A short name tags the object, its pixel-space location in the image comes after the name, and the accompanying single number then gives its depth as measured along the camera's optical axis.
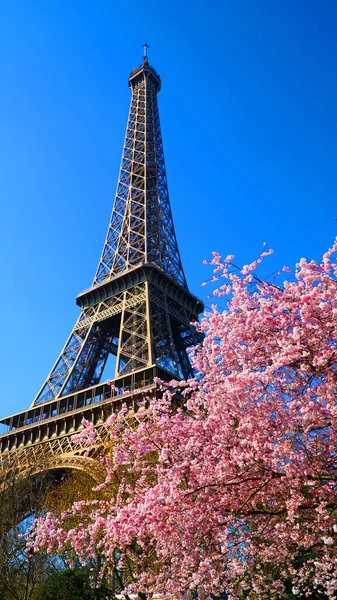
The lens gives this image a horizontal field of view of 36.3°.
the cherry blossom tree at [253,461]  7.99
